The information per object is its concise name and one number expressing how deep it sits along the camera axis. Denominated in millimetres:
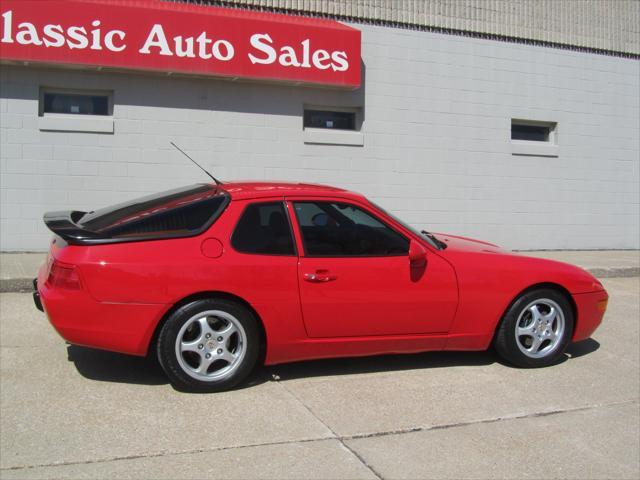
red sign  8664
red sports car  4605
